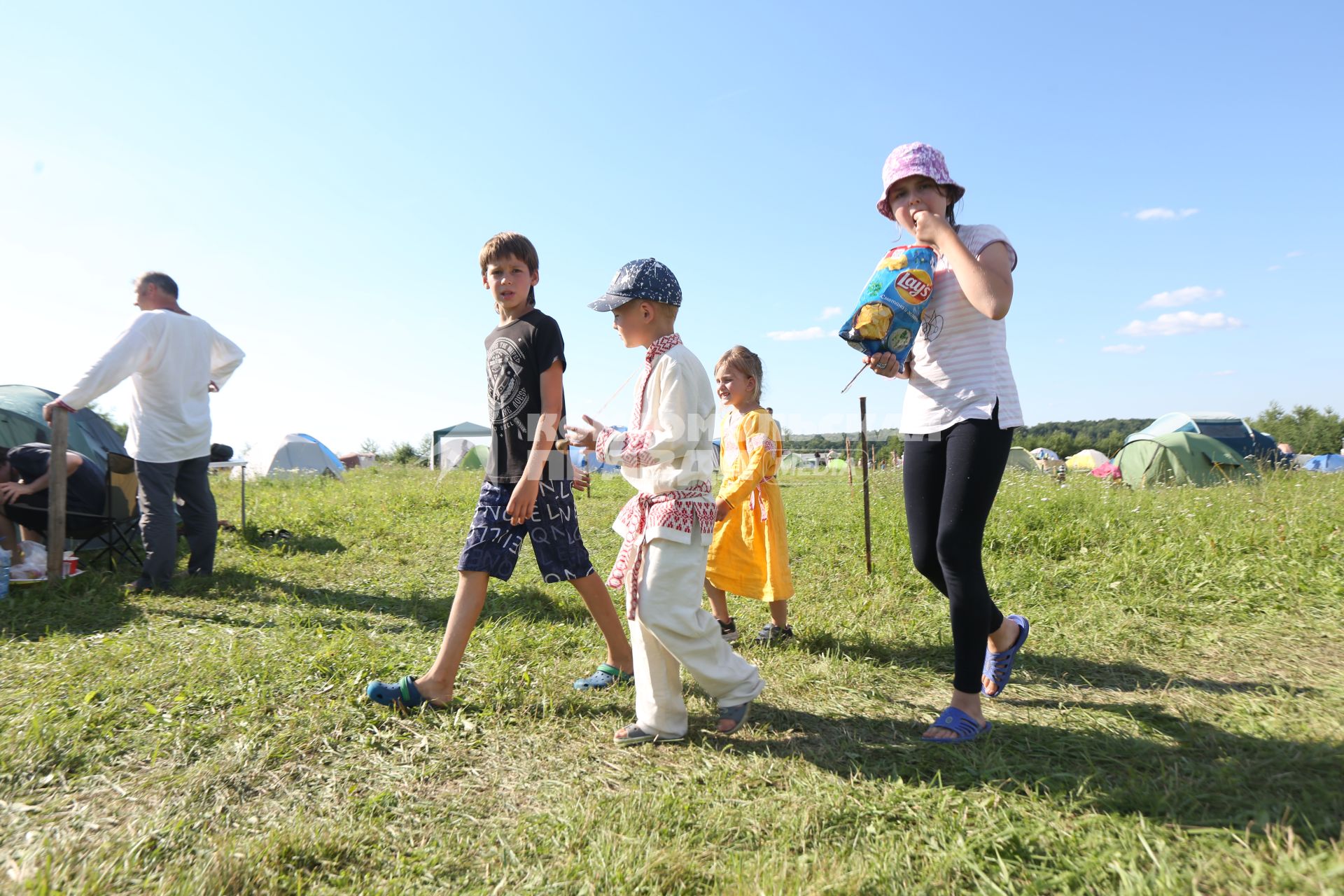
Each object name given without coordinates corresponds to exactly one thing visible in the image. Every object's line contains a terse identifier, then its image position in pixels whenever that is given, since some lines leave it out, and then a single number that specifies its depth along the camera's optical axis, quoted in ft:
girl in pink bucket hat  7.65
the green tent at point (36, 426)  20.42
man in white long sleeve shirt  15.24
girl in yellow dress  12.00
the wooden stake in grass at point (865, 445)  16.01
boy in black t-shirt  9.07
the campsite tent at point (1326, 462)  81.41
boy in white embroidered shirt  7.75
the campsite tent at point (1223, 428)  56.03
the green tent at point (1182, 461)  39.06
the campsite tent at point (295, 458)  73.61
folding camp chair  17.17
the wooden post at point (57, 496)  15.17
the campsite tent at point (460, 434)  85.66
